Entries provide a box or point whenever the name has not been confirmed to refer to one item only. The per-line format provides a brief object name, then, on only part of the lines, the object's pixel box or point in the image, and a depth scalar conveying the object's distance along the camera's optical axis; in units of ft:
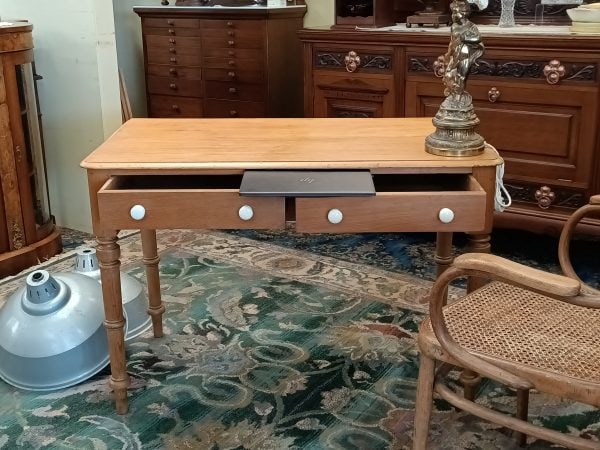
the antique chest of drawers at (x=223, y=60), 14.01
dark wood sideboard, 10.05
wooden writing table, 6.20
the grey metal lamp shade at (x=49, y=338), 7.79
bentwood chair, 4.77
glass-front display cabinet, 10.71
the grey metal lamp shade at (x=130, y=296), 8.91
